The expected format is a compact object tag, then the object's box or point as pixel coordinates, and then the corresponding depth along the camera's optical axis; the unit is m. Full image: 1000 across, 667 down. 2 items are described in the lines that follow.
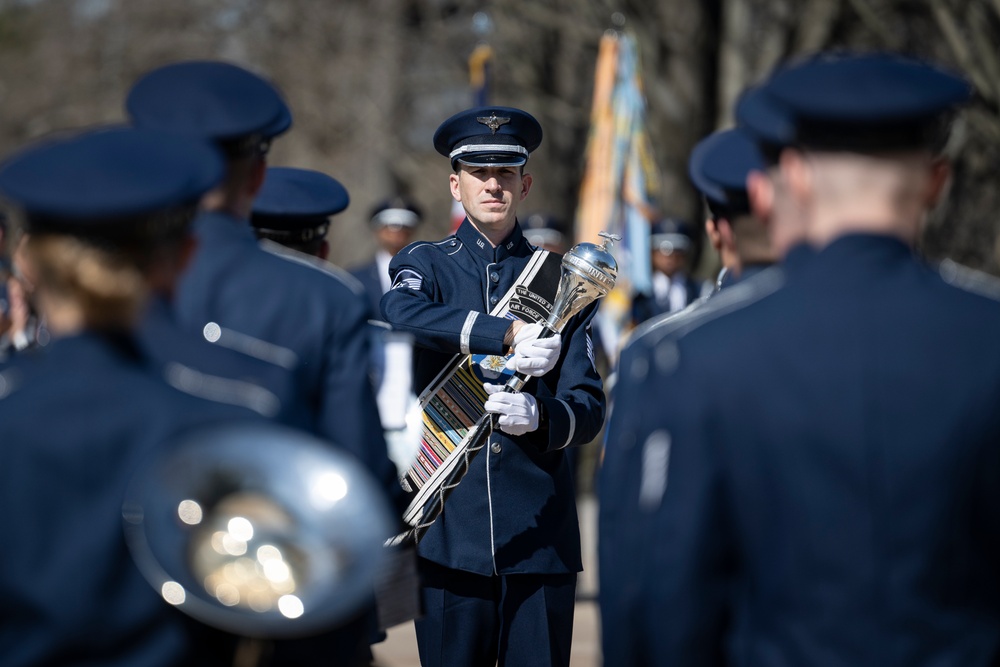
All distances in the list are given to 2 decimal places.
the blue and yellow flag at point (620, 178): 20.39
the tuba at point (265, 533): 4.59
